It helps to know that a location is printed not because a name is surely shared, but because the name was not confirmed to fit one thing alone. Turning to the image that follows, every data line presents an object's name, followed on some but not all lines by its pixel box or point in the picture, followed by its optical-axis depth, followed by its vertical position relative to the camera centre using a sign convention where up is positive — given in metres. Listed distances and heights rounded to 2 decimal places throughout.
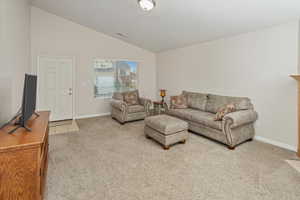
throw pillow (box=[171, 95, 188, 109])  4.44 -0.07
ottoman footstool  3.00 -0.60
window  5.61 +0.83
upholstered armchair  4.58 -0.22
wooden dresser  1.20 -0.53
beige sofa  2.98 -0.39
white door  4.78 +0.39
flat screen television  1.59 -0.03
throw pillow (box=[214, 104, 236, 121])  3.17 -0.23
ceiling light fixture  2.89 +1.74
